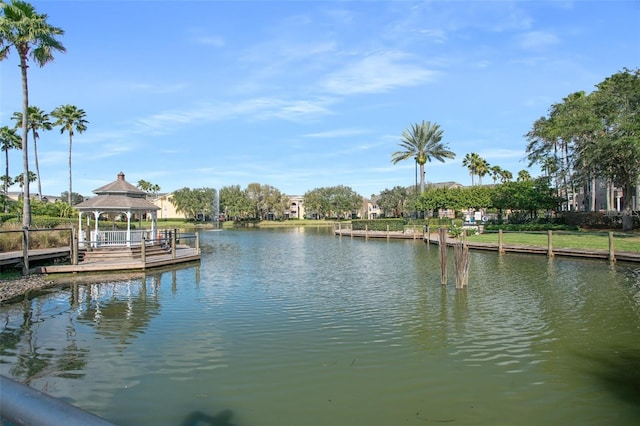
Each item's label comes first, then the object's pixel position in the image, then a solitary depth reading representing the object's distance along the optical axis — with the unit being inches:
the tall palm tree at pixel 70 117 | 1995.6
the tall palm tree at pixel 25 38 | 1015.6
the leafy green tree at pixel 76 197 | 4999.0
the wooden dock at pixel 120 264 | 829.8
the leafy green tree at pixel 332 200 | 4451.3
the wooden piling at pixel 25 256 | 793.6
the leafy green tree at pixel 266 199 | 4227.4
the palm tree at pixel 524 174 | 3663.9
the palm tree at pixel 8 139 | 2203.5
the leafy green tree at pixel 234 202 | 4010.8
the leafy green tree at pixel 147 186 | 4616.1
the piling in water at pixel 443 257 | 688.4
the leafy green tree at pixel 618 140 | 1221.7
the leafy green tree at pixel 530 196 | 1867.1
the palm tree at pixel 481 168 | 3622.5
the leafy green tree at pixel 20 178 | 3213.6
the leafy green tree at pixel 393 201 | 4188.0
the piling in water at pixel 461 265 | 653.9
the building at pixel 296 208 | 5369.1
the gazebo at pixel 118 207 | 1014.4
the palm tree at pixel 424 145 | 2529.5
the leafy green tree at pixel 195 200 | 4069.9
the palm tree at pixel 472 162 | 3631.9
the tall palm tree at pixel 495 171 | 3848.4
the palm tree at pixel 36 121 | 1966.9
